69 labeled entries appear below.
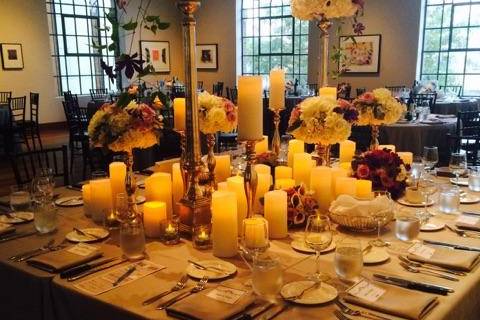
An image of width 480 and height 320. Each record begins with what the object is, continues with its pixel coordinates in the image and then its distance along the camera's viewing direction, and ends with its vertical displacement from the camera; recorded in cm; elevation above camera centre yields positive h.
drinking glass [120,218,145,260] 165 -55
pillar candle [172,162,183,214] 210 -47
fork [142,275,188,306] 137 -63
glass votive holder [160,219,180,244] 182 -59
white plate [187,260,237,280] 151 -62
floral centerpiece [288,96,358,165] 222 -20
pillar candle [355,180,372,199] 210 -49
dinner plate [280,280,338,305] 133 -62
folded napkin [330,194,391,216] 184 -50
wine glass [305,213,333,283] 149 -49
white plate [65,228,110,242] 185 -62
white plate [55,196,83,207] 233 -61
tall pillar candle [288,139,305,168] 257 -38
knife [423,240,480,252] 170 -61
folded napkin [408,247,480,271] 154 -60
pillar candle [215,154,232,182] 235 -45
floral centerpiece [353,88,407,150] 266 -17
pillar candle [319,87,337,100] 267 -8
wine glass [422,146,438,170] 270 -46
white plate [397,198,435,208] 222 -59
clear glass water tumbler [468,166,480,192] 245 -54
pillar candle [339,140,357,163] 271 -42
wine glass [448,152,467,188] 260 -47
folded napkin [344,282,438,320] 125 -61
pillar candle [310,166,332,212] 209 -47
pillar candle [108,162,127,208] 215 -44
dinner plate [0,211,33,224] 208 -61
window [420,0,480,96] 892 +62
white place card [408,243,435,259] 163 -61
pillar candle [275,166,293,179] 227 -45
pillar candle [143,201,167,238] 187 -55
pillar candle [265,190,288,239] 183 -53
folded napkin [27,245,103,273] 160 -62
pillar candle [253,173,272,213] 208 -48
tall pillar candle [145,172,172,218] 200 -46
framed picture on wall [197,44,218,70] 1197 +55
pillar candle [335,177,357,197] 205 -47
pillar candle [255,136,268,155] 275 -40
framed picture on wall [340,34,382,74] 972 +49
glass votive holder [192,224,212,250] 177 -59
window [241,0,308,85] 1089 +89
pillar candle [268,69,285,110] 253 -6
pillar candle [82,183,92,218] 212 -53
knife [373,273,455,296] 138 -61
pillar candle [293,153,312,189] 231 -44
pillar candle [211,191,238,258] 167 -51
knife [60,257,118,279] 155 -63
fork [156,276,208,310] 134 -63
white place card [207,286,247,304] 134 -62
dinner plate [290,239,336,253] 170 -61
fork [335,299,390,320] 125 -62
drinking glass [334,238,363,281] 143 -54
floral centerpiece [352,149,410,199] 227 -44
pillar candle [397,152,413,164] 260 -44
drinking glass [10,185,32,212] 222 -57
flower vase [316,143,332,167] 242 -39
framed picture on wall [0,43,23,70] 915 +44
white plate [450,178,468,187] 258 -57
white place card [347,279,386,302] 134 -61
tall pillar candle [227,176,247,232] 186 -46
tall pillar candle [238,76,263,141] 181 -11
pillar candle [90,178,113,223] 208 -52
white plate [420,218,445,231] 191 -60
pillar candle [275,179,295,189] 212 -47
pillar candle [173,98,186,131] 202 -15
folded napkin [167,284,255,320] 126 -62
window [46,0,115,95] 1012 +81
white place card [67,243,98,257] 170 -62
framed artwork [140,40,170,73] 1191 +61
